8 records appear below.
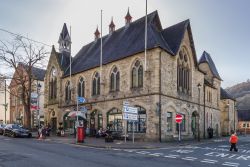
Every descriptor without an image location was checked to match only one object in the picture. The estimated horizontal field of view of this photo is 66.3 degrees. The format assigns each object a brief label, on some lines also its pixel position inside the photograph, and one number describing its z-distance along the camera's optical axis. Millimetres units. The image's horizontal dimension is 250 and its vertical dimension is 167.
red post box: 16303
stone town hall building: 19507
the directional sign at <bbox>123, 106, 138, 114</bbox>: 16219
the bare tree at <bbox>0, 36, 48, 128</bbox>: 25845
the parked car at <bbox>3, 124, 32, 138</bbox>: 20542
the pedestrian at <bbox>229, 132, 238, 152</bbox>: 13842
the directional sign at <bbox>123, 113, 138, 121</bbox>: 16284
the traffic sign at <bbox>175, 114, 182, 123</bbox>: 18136
